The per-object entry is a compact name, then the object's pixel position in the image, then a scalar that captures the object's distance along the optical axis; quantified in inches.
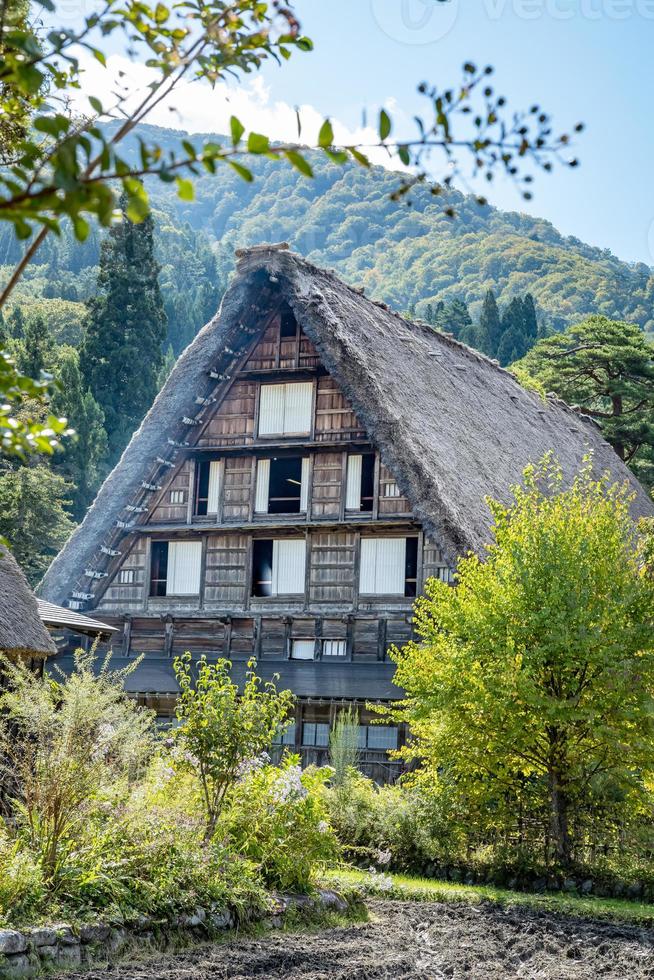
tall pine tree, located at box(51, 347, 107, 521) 1918.1
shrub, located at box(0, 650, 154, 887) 419.2
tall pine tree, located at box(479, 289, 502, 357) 2807.6
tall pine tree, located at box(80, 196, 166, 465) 2129.7
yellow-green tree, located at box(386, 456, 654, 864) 639.8
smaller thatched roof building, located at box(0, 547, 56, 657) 621.9
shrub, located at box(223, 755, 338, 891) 502.6
